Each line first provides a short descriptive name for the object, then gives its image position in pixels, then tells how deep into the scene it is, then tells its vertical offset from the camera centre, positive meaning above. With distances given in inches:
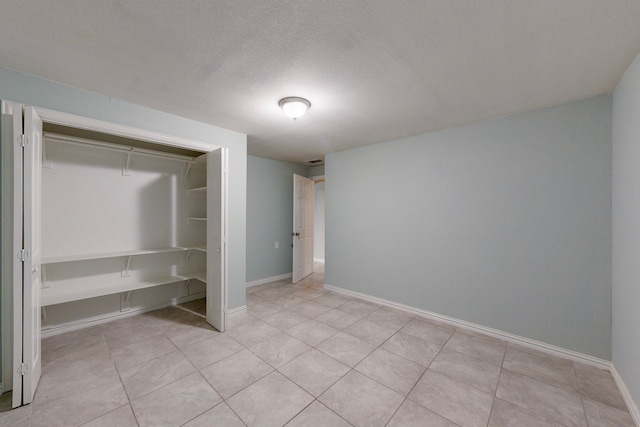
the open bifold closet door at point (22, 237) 67.5 -6.3
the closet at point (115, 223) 106.5 -4.3
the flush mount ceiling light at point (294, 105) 92.6 +41.7
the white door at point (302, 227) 192.9 -10.5
